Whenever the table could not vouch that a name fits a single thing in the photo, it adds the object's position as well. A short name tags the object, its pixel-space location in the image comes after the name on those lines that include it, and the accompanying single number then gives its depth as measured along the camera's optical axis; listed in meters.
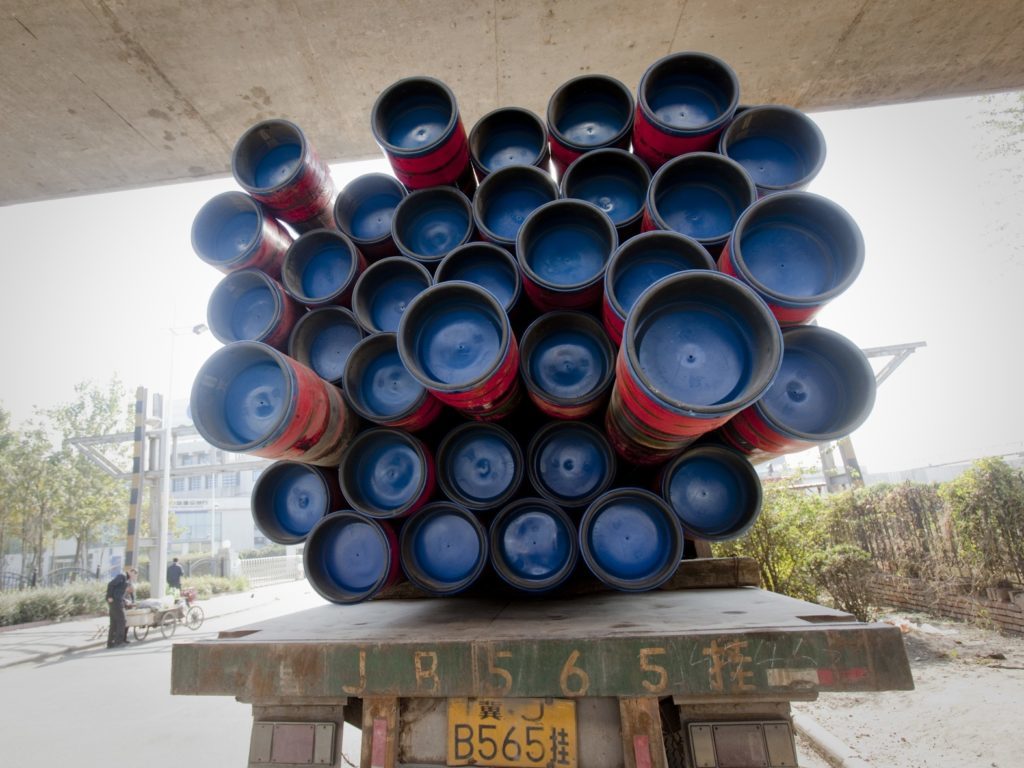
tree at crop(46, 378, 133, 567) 20.81
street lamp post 13.21
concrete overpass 3.46
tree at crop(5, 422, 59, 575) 20.27
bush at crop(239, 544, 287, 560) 38.08
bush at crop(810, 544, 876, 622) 6.38
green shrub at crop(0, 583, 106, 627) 14.47
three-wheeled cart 10.18
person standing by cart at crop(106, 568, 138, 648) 9.80
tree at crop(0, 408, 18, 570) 20.19
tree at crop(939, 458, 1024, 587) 6.27
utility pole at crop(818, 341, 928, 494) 9.73
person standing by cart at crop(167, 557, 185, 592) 13.52
